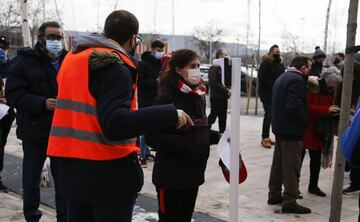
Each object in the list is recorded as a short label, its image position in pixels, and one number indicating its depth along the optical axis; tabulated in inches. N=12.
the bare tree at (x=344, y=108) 140.2
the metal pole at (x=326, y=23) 513.7
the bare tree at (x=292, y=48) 1550.2
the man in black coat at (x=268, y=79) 354.3
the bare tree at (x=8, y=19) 1229.7
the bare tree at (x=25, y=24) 250.6
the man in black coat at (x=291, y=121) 200.4
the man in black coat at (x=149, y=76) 282.0
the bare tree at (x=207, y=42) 2145.7
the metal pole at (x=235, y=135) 110.0
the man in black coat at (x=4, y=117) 230.3
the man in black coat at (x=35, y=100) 158.9
